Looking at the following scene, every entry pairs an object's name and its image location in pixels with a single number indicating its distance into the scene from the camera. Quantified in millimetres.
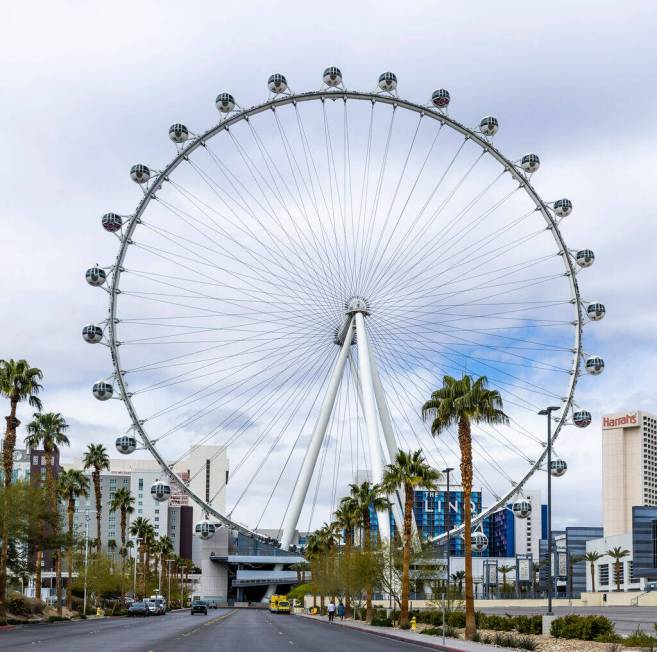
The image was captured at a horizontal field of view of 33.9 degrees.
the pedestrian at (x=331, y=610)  85188
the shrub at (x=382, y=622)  71388
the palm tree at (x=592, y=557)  193500
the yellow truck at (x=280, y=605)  118750
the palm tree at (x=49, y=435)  88812
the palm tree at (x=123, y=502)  120562
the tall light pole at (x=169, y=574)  178250
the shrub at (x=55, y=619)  78650
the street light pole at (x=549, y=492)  48850
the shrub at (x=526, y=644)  40575
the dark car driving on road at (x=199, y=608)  110750
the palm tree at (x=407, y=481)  68312
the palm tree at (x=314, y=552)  124438
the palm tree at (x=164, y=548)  174375
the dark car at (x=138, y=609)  100125
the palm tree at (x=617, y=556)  182800
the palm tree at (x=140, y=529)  140125
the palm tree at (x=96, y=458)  106812
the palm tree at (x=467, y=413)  52812
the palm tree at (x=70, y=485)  101250
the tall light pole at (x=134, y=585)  133375
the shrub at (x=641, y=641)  35531
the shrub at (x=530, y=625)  50844
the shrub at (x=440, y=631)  52819
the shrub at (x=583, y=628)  43656
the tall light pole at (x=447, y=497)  62731
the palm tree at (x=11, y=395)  67312
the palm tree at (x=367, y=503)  81750
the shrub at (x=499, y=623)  54147
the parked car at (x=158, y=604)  109019
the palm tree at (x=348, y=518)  95562
